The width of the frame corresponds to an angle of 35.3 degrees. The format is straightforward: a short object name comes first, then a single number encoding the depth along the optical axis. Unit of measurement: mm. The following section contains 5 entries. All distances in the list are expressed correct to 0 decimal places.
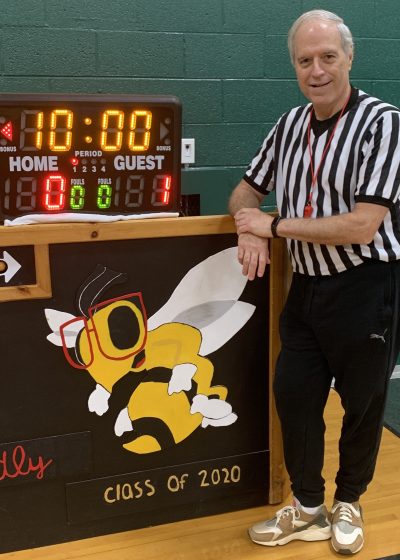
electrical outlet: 3201
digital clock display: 1883
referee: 1842
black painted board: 2018
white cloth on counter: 1920
